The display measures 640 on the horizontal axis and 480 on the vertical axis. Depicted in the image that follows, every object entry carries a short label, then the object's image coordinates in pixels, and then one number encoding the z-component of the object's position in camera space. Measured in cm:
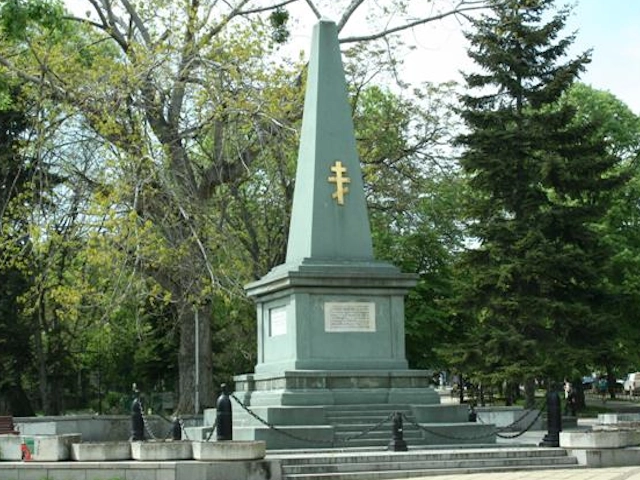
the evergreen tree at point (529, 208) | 3128
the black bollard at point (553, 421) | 1862
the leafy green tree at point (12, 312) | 3584
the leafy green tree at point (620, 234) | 3183
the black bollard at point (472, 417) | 2131
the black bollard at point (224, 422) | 1611
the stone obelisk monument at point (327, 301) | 1942
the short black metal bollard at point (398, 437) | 1756
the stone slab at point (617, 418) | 2639
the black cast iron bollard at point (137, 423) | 1688
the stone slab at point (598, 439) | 1773
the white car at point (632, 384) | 6114
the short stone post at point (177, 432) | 1905
